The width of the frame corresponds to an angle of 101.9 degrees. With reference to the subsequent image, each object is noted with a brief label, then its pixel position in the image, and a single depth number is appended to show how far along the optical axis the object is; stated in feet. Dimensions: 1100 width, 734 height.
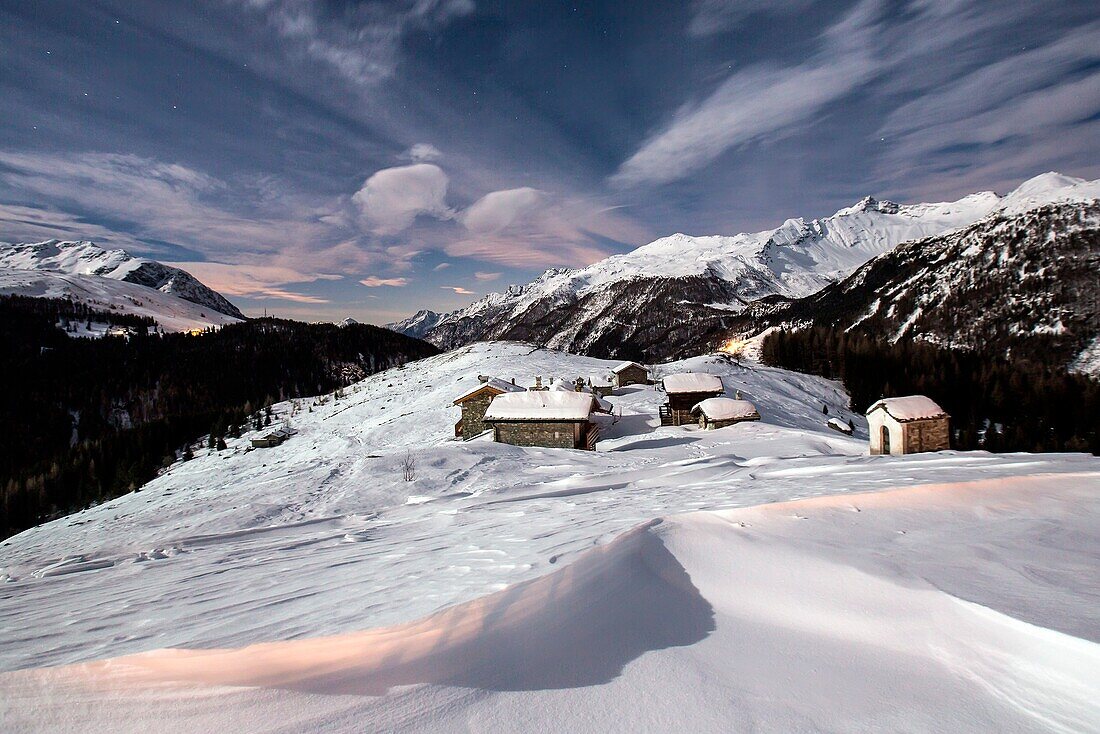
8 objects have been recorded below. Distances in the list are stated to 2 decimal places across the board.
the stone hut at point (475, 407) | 125.29
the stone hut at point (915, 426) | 74.64
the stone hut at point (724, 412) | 115.75
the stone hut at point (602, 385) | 174.57
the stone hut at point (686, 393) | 134.41
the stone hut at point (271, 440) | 149.28
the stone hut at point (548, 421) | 95.50
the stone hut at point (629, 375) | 191.01
